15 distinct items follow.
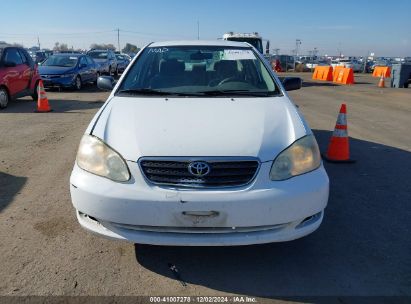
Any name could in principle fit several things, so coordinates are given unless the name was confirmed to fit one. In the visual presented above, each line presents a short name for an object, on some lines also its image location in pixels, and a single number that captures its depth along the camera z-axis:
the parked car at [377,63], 41.23
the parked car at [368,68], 40.47
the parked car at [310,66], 42.59
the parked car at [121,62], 27.34
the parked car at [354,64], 38.82
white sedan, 2.78
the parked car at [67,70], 15.59
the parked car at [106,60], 22.30
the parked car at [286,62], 41.41
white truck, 18.48
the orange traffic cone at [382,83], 21.78
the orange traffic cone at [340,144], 6.11
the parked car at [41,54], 35.53
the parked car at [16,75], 11.11
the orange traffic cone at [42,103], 10.87
